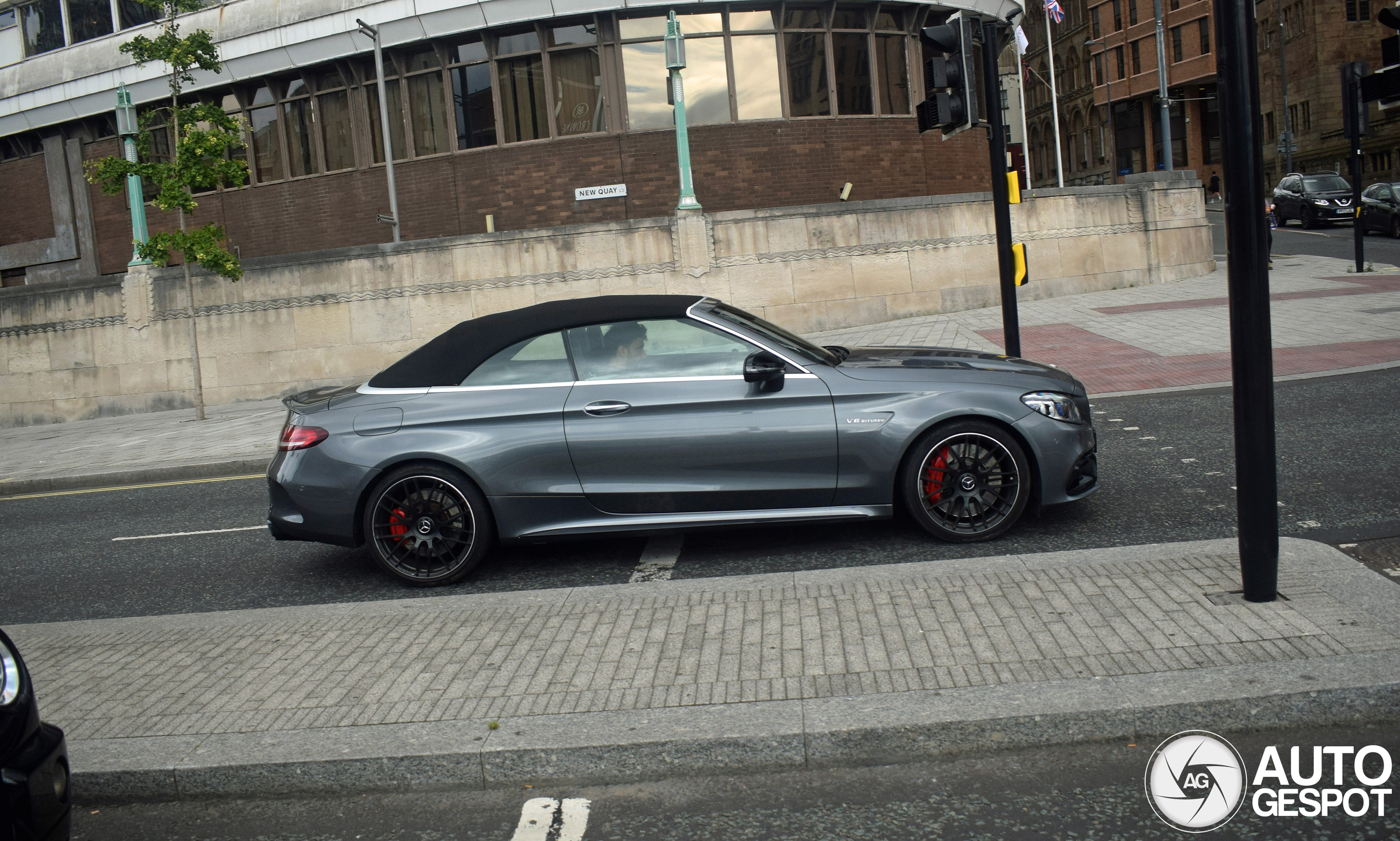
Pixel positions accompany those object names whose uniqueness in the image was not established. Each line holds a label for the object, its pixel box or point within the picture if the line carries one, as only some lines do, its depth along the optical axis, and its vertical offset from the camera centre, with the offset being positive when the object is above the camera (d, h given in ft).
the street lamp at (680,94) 62.18 +11.59
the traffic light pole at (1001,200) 33.35 +2.17
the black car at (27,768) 8.70 -3.19
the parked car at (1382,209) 94.27 +2.48
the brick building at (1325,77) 175.83 +28.07
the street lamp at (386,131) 73.31 +12.97
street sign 77.51 +7.87
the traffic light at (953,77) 32.45 +5.65
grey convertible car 19.62 -2.52
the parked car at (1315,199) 110.01 +4.44
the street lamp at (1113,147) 236.63 +24.06
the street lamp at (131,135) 60.90 +11.48
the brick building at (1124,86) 218.59 +35.32
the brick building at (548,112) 76.89 +13.83
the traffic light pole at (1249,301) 13.79 -0.62
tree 52.60 +8.44
